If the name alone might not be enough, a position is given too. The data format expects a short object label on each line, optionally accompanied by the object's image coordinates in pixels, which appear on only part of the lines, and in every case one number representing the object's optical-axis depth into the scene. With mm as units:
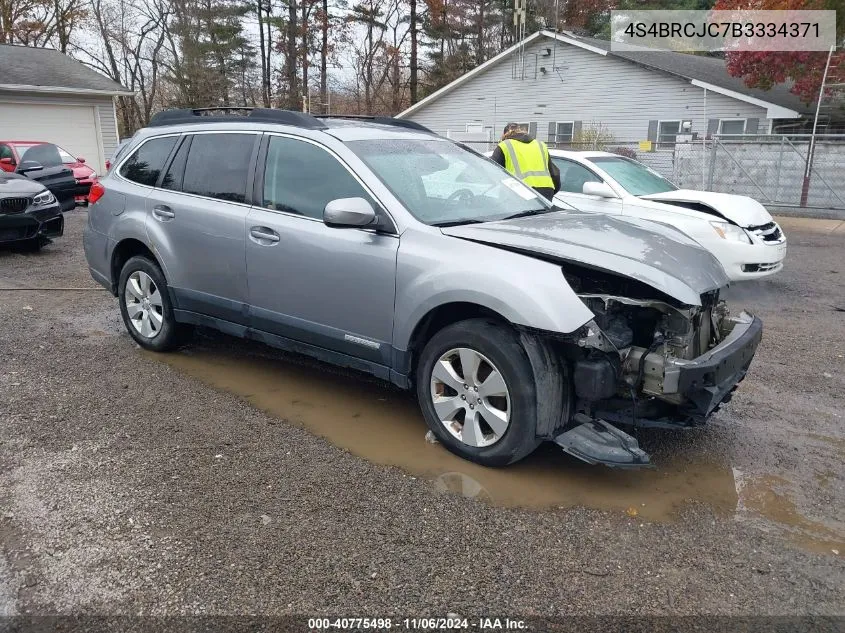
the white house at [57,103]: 21516
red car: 14923
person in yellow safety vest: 7359
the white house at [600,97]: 21312
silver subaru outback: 3453
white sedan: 7727
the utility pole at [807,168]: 16147
